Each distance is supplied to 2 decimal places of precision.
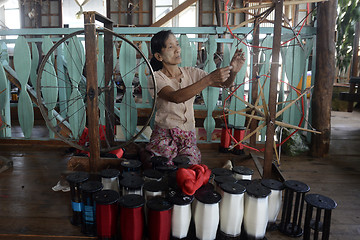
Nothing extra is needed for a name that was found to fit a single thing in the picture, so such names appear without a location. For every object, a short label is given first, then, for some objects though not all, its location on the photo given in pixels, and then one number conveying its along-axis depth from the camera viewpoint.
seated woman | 1.63
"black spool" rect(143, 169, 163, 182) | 1.20
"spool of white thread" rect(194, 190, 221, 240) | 0.98
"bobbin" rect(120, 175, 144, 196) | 1.09
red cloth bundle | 1.03
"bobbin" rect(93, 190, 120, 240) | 1.00
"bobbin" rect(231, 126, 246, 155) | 2.02
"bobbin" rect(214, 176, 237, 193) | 1.13
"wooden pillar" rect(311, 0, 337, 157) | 1.94
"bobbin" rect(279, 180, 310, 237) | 1.07
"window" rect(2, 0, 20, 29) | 9.48
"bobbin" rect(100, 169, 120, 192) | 1.19
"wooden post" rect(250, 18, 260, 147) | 1.79
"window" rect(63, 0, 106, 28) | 9.34
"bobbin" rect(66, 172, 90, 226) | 1.10
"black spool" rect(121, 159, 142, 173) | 1.33
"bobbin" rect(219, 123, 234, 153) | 2.09
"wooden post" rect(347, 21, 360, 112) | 3.56
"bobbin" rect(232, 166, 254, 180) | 1.24
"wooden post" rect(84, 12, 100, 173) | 1.29
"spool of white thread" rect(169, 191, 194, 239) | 0.99
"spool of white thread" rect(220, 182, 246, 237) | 1.01
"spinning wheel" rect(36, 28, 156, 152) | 1.95
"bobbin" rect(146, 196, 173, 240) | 0.96
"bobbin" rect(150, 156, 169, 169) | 1.37
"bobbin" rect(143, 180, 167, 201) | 1.07
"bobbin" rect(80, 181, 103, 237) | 1.06
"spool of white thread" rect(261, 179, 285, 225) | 1.09
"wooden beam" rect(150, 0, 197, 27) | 4.73
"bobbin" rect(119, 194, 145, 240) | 0.96
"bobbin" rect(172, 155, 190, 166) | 1.36
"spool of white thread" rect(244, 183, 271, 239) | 1.01
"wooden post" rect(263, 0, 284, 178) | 1.17
